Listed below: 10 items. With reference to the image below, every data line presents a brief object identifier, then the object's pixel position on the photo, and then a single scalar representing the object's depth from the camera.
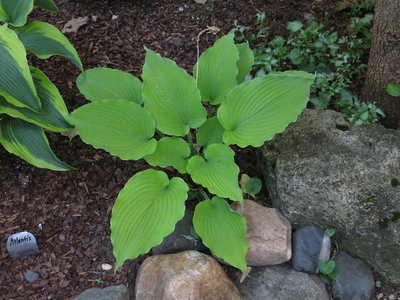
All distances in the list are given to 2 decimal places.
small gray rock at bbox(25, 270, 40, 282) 2.12
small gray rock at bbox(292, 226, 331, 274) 2.12
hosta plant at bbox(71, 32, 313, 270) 1.84
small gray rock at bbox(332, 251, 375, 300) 2.08
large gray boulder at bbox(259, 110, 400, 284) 2.01
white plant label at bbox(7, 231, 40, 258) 2.14
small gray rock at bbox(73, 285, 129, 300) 2.00
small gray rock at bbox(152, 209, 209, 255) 2.12
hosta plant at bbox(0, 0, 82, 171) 2.03
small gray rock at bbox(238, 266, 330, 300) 2.03
